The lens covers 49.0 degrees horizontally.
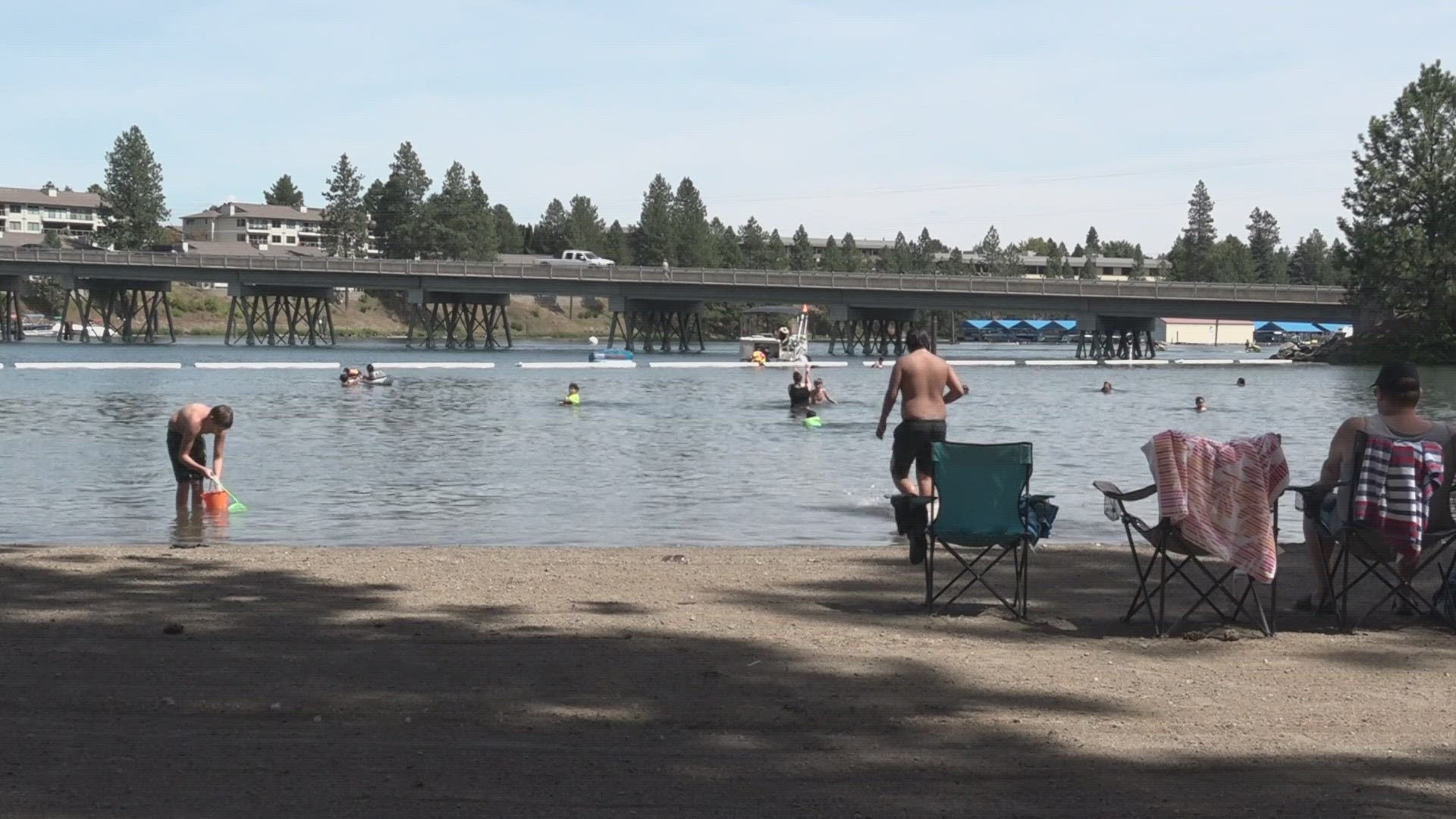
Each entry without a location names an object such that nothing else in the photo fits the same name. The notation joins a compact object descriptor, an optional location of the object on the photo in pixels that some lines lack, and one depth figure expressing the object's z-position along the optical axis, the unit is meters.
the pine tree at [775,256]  167.12
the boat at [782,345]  76.19
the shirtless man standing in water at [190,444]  17.11
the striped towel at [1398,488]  8.66
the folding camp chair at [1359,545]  8.75
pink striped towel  8.62
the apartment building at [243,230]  198.00
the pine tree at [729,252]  162.00
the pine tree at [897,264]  190.56
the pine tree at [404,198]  149.75
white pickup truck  126.69
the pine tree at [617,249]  176.75
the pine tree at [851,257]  180.88
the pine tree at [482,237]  148.25
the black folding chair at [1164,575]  8.78
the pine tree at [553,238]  187.12
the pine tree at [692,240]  153.50
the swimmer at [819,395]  41.12
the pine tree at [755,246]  167.12
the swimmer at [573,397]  42.09
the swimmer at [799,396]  39.38
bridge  93.56
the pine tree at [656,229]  155.00
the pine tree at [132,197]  135.75
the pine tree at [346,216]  157.75
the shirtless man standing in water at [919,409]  12.59
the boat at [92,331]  105.75
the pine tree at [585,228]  178.00
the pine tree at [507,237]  191.38
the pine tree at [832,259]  178.88
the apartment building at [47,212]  178.50
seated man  8.88
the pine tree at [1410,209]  81.44
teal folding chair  9.17
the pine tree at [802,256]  178.50
